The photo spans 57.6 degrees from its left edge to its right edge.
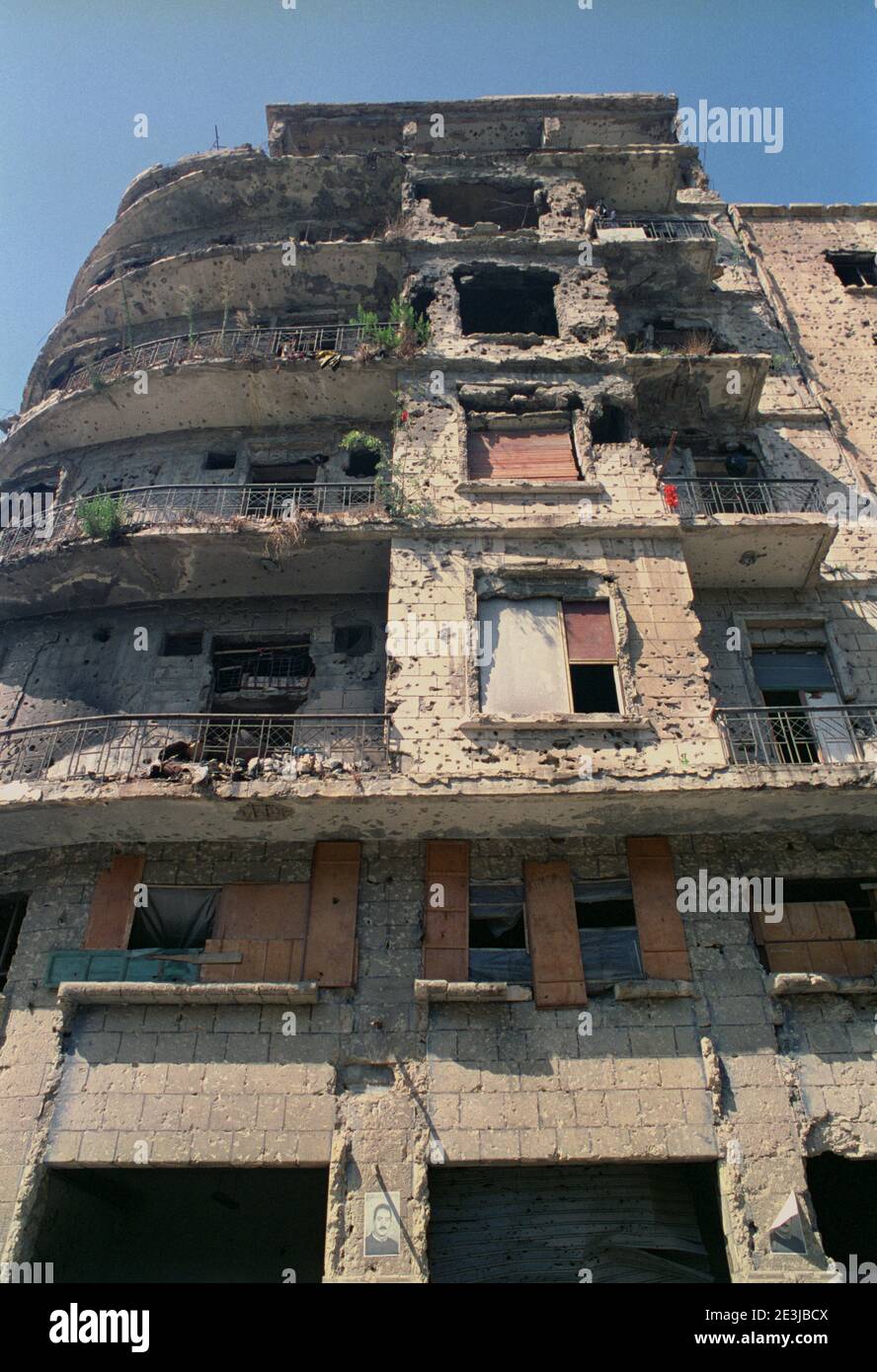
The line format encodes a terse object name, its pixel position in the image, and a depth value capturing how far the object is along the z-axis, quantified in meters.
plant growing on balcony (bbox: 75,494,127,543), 12.63
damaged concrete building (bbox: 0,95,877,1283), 8.69
